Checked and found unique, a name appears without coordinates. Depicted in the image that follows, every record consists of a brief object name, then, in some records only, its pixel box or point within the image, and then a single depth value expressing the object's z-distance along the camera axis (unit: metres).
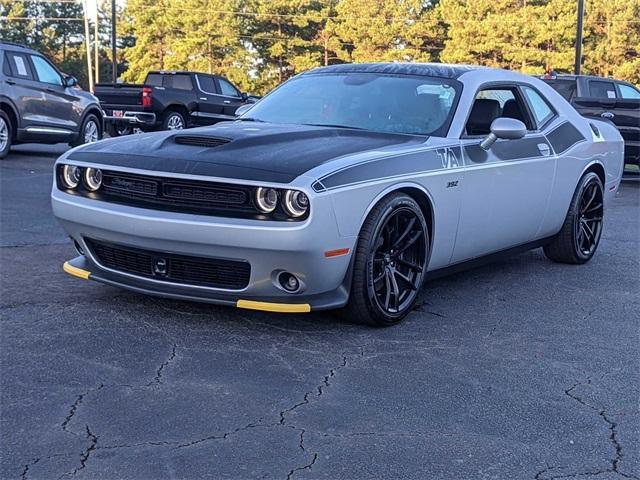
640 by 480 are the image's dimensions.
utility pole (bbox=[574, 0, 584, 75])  22.05
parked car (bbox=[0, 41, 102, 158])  13.40
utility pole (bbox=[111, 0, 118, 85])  34.53
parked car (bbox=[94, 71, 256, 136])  19.15
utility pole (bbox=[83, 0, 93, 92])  49.50
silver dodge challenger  4.29
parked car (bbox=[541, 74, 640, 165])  14.35
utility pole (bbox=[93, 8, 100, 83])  46.66
